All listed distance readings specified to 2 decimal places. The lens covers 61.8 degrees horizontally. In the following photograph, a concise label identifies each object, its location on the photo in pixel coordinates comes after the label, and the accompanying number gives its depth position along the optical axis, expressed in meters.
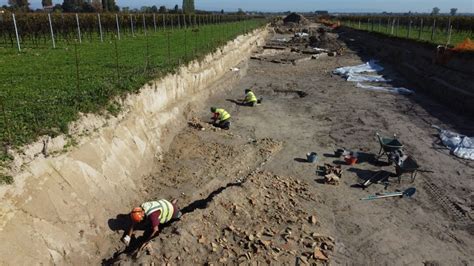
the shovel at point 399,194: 10.77
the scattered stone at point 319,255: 8.04
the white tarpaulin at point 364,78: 25.77
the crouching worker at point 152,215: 8.24
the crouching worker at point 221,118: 15.52
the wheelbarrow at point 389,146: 12.39
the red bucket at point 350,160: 12.81
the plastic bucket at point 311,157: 12.89
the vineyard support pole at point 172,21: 43.80
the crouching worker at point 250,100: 19.38
